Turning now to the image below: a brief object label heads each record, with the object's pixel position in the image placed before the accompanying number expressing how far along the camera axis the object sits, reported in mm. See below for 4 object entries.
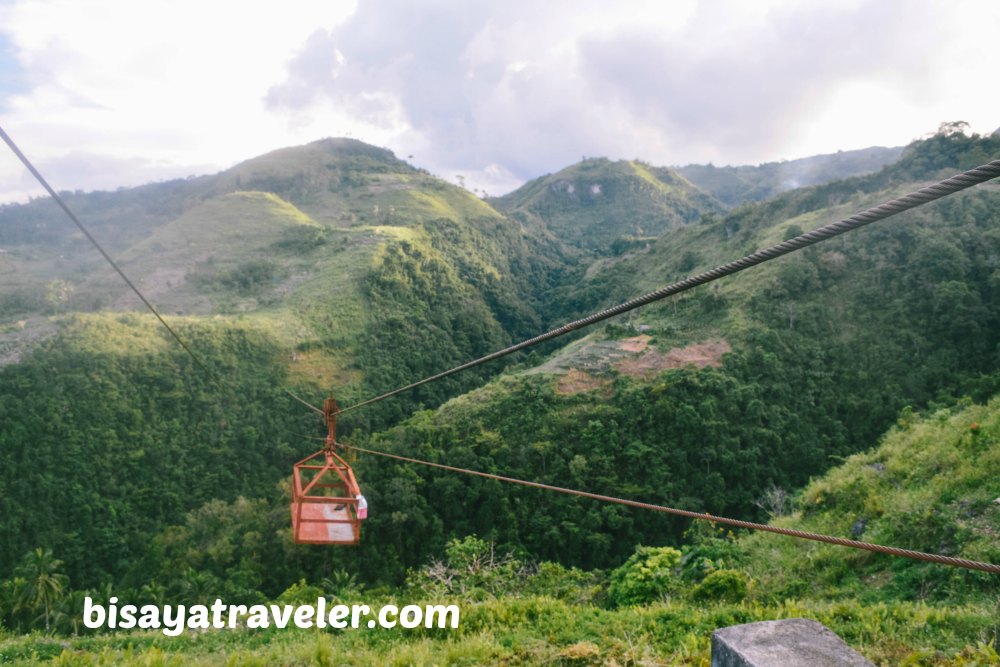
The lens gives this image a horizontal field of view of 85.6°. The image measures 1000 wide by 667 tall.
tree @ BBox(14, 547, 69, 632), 19844
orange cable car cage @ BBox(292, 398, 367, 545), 6250
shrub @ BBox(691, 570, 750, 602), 8484
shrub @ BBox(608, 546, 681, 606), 9469
